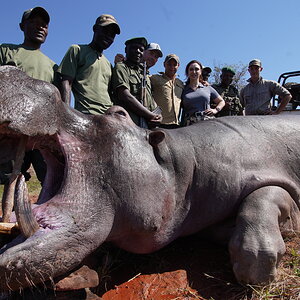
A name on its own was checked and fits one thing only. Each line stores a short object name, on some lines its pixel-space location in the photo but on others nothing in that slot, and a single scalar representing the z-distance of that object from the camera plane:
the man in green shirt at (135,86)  4.63
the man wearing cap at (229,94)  7.22
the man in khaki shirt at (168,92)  5.42
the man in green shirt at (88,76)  4.32
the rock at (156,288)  2.37
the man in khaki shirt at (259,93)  7.04
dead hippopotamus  1.83
